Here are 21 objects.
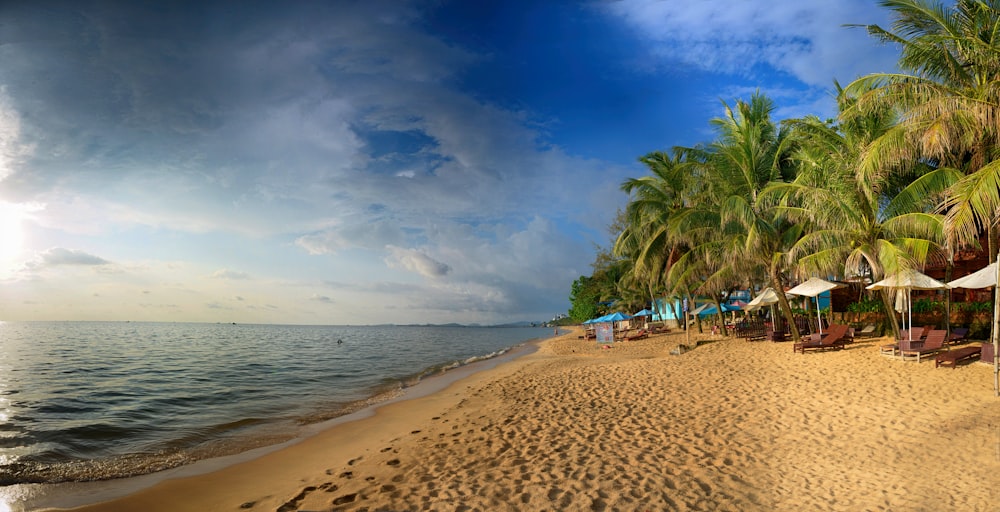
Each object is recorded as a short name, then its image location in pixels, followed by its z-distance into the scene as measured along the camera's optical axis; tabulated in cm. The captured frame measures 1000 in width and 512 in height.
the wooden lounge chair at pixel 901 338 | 1186
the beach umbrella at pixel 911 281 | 1124
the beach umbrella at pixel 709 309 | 2613
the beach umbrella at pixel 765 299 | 1930
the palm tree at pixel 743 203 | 1656
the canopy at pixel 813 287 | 1527
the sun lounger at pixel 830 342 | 1375
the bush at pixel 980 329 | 1387
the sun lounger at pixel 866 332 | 1669
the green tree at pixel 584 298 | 5072
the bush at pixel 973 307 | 1417
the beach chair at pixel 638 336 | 2792
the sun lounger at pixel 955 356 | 1014
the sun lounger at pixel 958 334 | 1298
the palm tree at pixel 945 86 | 900
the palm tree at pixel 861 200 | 1157
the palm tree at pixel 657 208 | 2345
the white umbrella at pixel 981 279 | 1001
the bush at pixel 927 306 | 1583
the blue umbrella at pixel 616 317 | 2833
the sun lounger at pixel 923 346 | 1103
